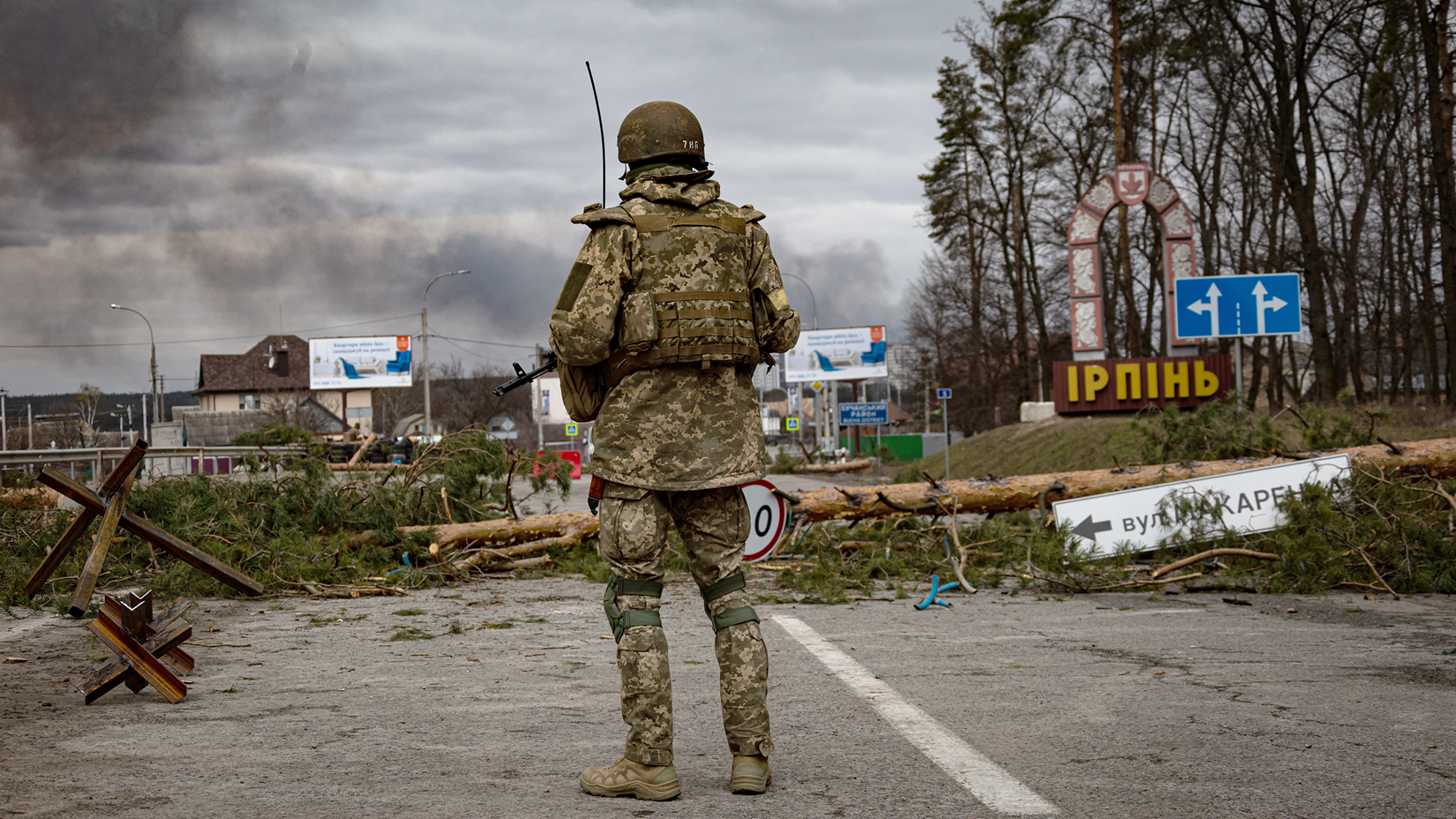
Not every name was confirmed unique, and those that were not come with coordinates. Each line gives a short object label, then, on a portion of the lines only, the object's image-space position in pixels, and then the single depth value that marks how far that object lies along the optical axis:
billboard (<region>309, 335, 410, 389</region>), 61.62
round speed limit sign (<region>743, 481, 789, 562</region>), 8.34
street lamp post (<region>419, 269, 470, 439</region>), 50.09
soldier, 3.46
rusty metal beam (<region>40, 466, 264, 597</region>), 5.44
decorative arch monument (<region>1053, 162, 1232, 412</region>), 26.11
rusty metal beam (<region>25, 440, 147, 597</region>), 5.48
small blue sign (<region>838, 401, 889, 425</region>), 41.94
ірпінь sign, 25.89
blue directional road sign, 19.56
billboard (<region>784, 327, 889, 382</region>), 57.12
